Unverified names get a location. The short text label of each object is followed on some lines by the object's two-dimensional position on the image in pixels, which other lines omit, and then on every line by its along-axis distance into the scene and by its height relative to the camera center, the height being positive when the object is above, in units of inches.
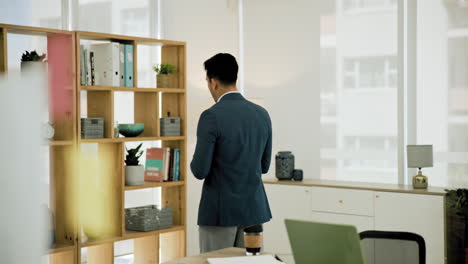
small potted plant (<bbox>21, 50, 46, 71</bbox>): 162.1 +17.9
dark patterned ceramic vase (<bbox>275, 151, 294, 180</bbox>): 223.5 -16.1
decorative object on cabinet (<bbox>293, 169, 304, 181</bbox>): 222.7 -19.7
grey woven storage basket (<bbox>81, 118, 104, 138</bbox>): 174.2 -1.4
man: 116.8 -7.6
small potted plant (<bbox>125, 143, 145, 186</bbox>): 187.6 -15.0
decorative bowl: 184.9 -2.0
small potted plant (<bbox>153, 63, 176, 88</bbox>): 195.9 +15.4
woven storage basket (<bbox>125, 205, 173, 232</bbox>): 190.9 -30.5
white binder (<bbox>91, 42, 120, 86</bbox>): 178.2 +17.7
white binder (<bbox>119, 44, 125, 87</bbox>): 182.5 +17.5
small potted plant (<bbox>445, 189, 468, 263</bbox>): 181.0 -32.3
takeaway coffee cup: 98.7 -19.2
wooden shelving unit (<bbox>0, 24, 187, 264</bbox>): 171.6 -12.1
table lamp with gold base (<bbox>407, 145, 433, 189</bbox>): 191.8 -11.8
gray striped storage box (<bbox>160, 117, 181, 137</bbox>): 194.2 -1.2
